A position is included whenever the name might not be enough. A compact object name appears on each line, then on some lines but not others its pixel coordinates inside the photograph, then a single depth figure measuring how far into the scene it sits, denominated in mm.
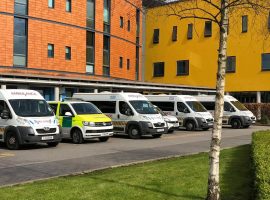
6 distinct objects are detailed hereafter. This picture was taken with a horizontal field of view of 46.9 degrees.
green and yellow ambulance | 13257
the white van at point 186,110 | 19124
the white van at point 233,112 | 21369
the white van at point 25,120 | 11407
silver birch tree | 4718
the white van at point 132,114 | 14974
